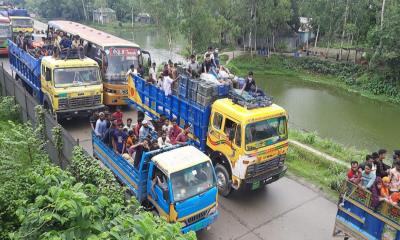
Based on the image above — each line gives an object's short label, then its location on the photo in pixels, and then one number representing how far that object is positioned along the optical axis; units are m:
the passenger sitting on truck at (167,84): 12.06
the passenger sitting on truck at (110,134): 9.58
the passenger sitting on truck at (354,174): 7.95
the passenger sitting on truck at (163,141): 9.23
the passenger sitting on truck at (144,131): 9.88
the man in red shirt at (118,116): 10.76
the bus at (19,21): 28.06
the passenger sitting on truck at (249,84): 11.27
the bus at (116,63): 15.20
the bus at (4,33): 24.94
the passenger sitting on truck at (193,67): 12.60
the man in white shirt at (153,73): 13.70
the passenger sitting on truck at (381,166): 8.23
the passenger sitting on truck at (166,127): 10.21
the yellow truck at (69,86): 13.34
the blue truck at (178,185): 7.73
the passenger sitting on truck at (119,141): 9.56
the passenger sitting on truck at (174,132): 10.19
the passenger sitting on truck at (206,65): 12.88
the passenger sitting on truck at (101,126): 10.27
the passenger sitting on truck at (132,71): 14.14
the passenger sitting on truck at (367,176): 7.88
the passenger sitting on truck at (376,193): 7.26
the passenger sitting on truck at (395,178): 7.65
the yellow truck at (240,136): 9.39
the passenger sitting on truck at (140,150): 8.59
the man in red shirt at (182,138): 9.80
